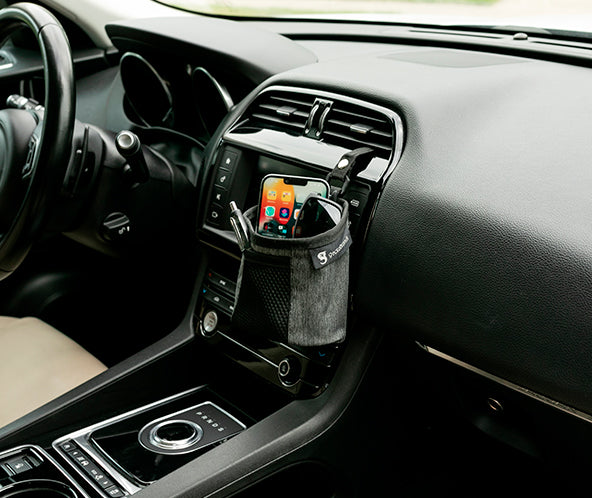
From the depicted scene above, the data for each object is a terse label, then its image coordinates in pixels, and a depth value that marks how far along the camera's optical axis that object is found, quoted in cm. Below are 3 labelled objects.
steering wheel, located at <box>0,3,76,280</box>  124
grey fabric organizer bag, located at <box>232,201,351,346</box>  104
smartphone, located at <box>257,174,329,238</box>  117
